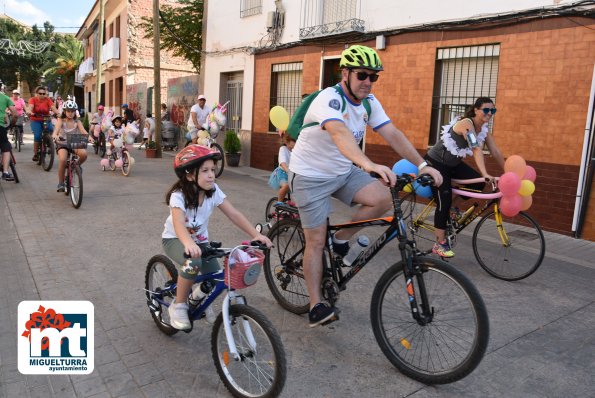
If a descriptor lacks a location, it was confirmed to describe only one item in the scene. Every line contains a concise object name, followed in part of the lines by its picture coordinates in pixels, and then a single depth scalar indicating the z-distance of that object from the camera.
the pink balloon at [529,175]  5.50
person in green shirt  9.06
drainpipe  7.16
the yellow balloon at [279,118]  7.28
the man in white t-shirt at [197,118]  12.45
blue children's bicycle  2.64
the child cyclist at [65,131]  8.38
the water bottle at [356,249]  3.48
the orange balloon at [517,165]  5.29
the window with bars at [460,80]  8.68
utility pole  15.99
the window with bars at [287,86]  13.16
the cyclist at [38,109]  12.05
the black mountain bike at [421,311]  2.86
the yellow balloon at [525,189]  5.23
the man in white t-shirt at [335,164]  3.37
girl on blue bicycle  3.12
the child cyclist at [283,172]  6.41
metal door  15.59
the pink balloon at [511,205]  5.10
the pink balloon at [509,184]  5.05
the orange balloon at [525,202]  5.24
